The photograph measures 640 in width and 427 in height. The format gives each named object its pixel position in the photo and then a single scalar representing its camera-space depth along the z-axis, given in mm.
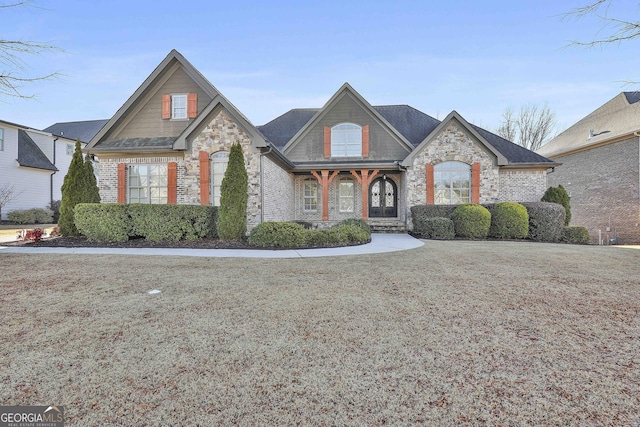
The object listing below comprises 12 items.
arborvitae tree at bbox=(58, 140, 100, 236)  9812
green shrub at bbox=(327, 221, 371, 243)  9367
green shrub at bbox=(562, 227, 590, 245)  11500
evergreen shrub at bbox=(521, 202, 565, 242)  11328
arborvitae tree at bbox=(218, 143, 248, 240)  9266
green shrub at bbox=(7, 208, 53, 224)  17812
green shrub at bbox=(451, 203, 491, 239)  11305
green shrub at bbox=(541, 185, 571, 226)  12680
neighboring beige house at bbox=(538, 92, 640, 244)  14945
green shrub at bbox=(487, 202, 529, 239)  11273
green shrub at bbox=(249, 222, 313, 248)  8742
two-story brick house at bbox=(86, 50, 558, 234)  11047
